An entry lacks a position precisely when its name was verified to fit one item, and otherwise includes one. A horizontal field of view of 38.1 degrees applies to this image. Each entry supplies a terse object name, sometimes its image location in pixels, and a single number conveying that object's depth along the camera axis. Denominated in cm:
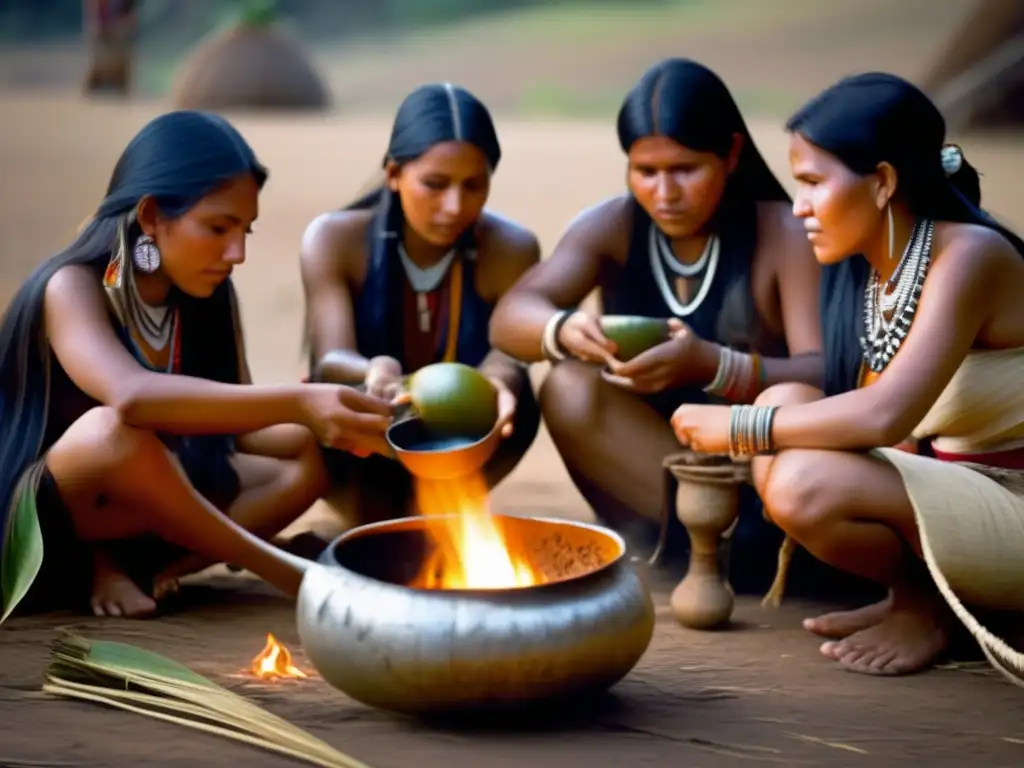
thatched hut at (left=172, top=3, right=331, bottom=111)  1623
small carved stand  343
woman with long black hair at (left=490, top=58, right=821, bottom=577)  372
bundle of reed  267
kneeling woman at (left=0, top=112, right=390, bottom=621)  332
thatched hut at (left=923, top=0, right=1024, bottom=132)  1297
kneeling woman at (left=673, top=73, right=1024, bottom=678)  306
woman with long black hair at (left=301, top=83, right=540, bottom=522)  393
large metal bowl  259
